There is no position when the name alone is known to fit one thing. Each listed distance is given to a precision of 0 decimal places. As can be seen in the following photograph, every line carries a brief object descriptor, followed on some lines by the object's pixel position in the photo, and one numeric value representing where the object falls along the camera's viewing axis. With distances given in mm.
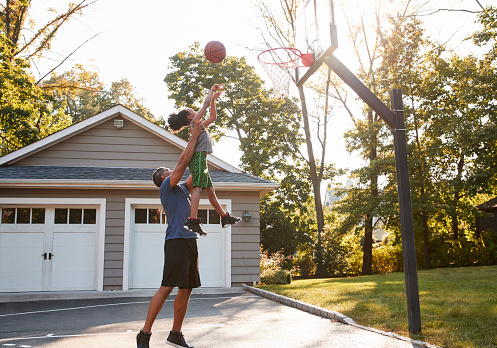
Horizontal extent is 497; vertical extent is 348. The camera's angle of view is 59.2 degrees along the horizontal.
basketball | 5148
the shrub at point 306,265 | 19484
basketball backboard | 5629
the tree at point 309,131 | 20094
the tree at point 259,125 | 22125
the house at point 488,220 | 20281
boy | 4207
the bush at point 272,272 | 13086
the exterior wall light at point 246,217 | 12383
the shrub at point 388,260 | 19734
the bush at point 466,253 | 18969
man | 3989
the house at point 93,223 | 11516
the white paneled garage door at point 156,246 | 11875
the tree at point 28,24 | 20078
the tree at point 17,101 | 15550
